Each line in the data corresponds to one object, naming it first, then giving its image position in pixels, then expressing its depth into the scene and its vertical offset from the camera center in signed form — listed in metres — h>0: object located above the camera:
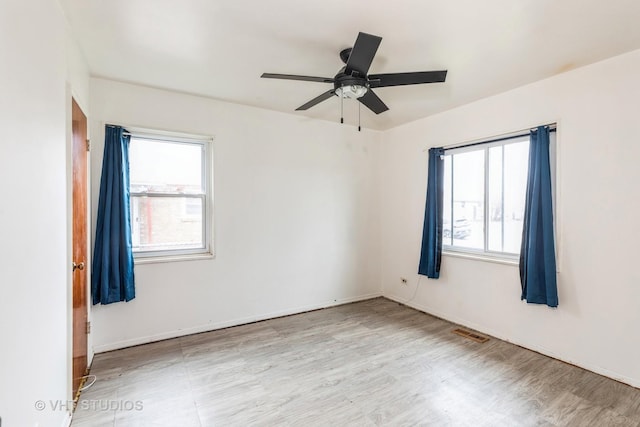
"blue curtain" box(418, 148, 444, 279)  3.91 -0.01
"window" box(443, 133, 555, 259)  3.26 +0.17
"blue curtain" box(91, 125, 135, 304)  2.86 -0.19
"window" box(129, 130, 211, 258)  3.21 +0.17
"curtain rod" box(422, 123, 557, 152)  2.90 +0.81
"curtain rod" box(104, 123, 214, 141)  3.07 +0.82
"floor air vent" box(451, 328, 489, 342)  3.29 -1.40
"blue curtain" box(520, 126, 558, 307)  2.80 -0.19
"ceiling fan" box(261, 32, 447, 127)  1.99 +0.97
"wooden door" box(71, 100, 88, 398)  2.28 -0.27
